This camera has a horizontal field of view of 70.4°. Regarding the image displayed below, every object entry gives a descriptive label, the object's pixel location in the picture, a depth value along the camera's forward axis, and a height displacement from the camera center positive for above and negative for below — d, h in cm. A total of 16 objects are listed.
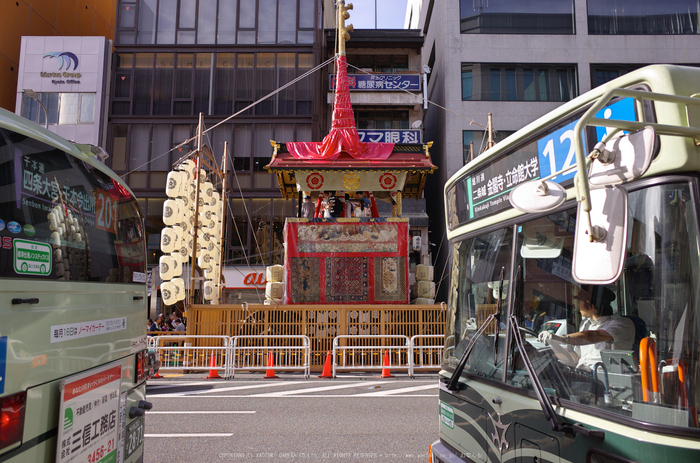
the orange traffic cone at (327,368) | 1188 -172
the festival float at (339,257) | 1338 +114
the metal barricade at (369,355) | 1205 -151
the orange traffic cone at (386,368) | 1174 -171
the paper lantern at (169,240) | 1547 +175
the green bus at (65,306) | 255 -6
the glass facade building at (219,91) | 2588 +1081
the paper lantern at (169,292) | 1519 +12
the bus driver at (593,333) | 235 -18
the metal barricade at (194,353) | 1238 -147
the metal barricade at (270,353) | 1212 -144
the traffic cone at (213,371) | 1188 -179
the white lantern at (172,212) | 1549 +261
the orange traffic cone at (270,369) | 1178 -174
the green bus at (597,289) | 201 +4
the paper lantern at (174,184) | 1544 +349
